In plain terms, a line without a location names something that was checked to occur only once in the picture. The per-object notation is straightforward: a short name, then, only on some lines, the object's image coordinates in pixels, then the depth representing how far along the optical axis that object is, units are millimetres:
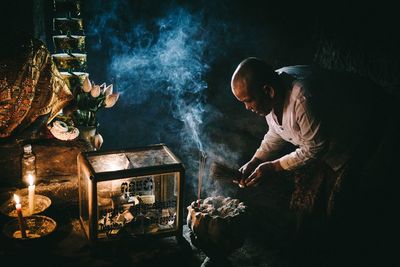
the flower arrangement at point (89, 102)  5277
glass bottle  4777
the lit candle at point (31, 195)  4188
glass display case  3998
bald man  4301
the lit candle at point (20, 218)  3805
